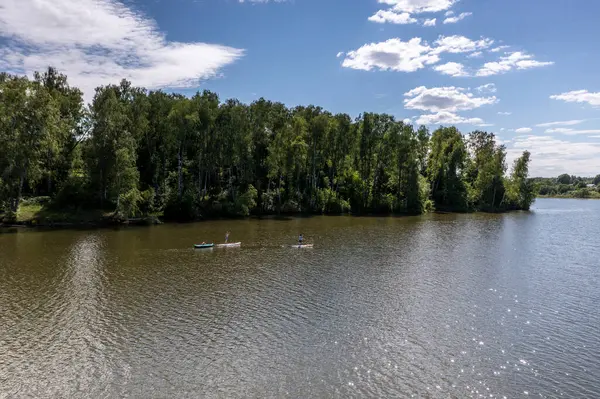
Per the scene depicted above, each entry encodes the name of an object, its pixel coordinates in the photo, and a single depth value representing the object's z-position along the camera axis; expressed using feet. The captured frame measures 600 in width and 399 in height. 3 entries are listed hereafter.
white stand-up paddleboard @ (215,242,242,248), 160.76
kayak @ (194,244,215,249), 156.32
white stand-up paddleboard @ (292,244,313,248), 162.09
